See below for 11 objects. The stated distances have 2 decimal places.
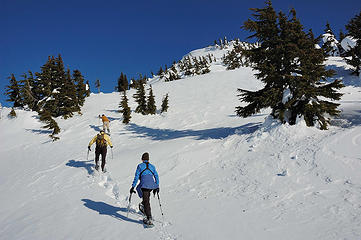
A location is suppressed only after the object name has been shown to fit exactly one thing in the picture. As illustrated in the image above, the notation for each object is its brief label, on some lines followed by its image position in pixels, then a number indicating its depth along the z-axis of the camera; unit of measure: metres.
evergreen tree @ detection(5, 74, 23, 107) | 44.34
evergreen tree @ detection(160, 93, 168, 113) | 27.37
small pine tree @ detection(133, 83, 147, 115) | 27.48
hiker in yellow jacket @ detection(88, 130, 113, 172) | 11.36
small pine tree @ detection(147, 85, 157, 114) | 27.70
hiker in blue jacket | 6.02
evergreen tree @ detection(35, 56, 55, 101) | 32.94
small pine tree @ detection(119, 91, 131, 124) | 24.55
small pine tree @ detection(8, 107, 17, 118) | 33.06
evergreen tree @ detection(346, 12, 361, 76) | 26.10
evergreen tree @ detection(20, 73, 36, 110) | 36.75
